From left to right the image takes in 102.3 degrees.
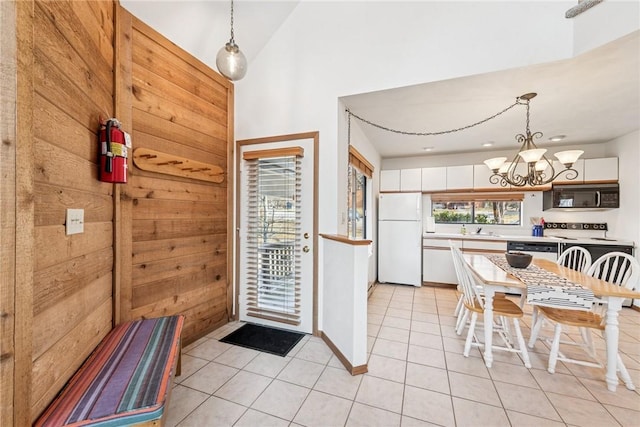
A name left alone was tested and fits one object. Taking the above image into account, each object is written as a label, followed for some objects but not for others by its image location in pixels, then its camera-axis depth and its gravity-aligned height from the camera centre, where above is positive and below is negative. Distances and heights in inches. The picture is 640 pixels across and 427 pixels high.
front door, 109.7 -8.4
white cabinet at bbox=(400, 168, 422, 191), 192.5 +26.0
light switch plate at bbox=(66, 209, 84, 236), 48.2 -1.8
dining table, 76.3 -23.3
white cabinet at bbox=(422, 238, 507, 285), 173.8 -29.9
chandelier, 96.1 +21.3
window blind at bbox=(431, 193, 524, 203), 185.8 +13.0
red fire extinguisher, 60.6 +14.5
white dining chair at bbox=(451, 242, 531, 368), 89.1 -34.5
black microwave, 155.6 +11.6
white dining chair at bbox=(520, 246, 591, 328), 99.3 -20.8
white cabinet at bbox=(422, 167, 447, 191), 188.4 +26.0
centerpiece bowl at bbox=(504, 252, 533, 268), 104.0 -18.3
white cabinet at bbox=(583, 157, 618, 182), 156.8 +28.3
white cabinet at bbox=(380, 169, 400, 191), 196.5 +25.9
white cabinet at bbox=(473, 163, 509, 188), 179.0 +26.8
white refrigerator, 181.5 -17.5
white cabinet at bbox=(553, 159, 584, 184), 162.2 +26.3
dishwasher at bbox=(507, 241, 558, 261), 157.8 -20.9
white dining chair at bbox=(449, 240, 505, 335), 106.3 -42.0
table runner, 76.5 -23.7
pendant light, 80.4 +47.7
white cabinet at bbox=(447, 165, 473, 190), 183.2 +26.7
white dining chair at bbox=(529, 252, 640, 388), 80.9 -34.5
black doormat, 97.6 -50.9
